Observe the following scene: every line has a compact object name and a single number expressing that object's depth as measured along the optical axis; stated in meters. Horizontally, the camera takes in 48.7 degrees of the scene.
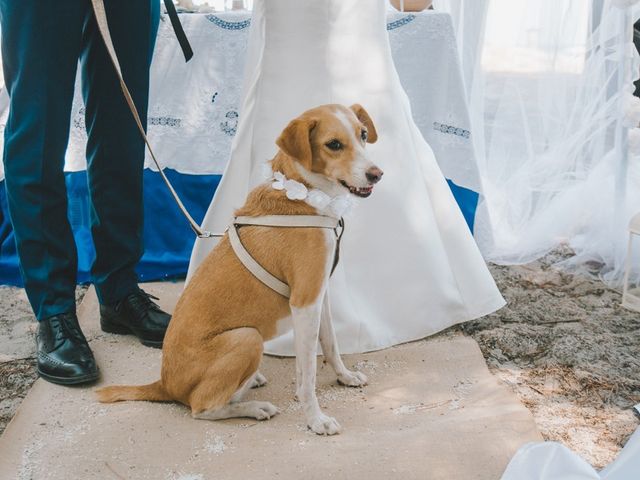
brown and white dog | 1.98
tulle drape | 3.28
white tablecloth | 3.25
